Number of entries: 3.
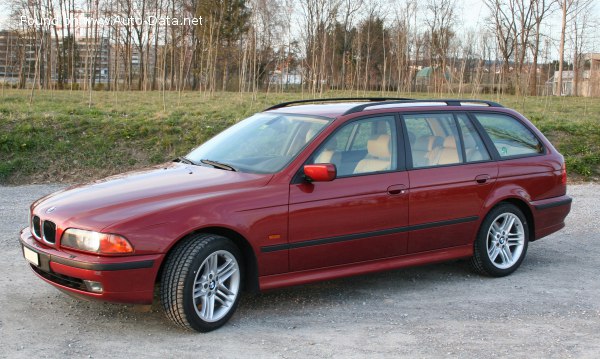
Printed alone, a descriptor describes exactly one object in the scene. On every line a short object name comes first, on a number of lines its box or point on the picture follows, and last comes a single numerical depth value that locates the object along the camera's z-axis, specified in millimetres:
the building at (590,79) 38272
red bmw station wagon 4250
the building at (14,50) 30420
